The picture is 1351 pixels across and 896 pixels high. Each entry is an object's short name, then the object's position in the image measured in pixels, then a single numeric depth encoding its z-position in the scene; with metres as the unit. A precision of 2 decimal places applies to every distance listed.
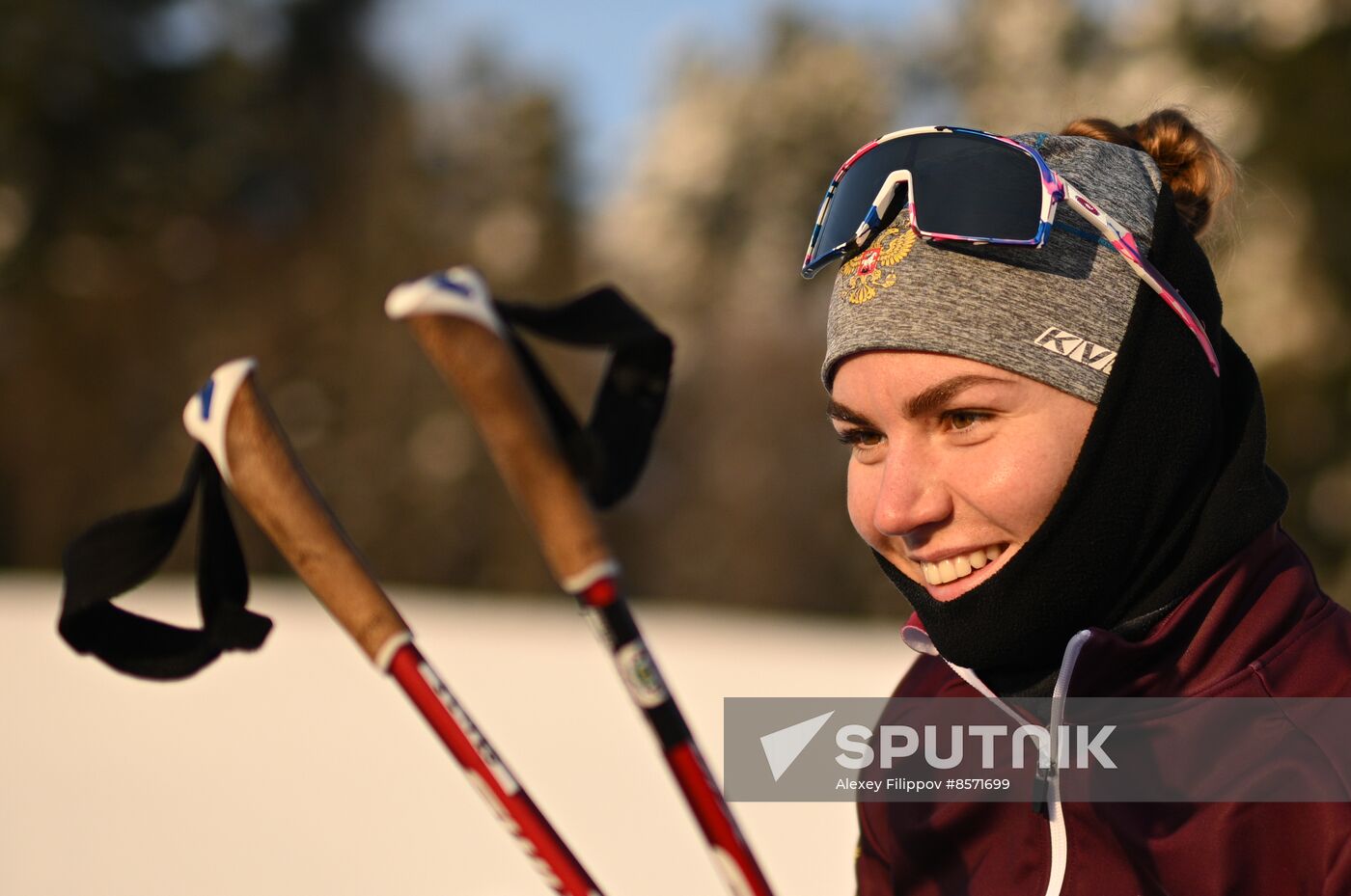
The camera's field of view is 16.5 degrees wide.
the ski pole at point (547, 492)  2.05
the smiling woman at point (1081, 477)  2.16
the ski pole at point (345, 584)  2.09
